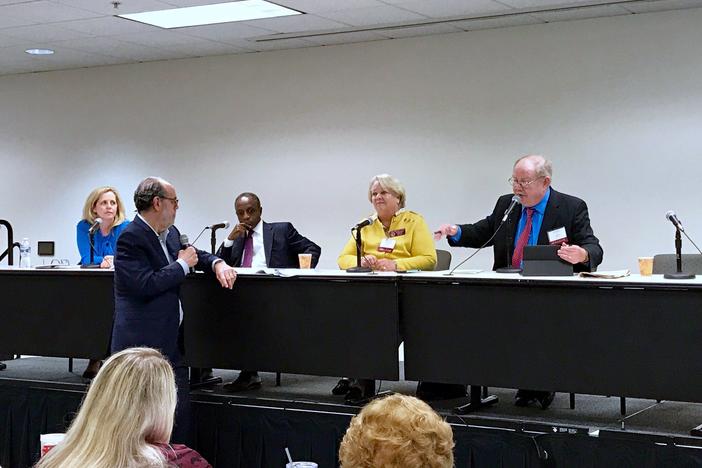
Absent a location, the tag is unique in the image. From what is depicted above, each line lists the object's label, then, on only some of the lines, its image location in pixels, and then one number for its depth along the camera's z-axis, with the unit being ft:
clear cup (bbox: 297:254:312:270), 18.24
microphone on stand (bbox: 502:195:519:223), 16.53
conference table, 13.98
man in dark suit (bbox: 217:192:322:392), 21.18
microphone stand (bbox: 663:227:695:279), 14.28
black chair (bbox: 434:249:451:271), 21.31
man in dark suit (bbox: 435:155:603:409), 17.01
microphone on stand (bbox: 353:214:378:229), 17.46
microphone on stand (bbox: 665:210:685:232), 14.96
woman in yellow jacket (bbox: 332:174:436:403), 18.29
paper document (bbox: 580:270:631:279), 14.61
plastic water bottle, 20.51
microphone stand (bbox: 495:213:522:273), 16.14
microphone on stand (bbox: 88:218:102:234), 20.72
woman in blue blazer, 20.79
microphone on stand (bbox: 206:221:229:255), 18.62
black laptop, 15.19
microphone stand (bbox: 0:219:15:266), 24.33
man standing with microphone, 15.33
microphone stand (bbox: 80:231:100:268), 20.79
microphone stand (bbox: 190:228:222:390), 18.85
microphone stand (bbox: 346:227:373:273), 16.87
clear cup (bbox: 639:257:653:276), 15.02
